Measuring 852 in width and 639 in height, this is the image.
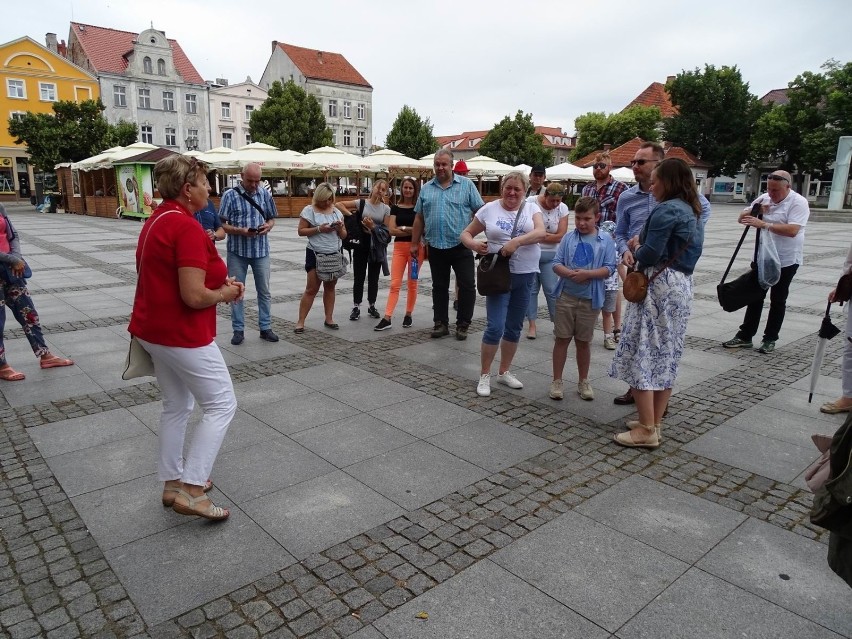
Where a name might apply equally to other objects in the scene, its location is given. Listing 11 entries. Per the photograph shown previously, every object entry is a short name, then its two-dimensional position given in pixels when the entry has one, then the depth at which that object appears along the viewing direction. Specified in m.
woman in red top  2.82
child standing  4.75
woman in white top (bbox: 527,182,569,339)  6.28
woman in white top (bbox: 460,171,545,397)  5.00
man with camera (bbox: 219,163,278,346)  6.48
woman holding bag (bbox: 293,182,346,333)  6.93
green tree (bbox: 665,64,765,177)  52.75
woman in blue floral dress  3.83
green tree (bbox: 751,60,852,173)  43.38
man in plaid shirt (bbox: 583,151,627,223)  6.61
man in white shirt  6.21
